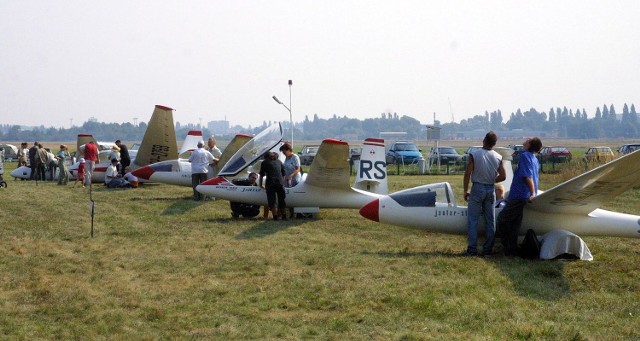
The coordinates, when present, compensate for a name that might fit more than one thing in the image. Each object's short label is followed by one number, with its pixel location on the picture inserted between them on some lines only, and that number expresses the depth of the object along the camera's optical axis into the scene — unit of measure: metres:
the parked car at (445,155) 40.66
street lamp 30.89
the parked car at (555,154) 35.28
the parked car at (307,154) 41.32
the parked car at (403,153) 42.88
